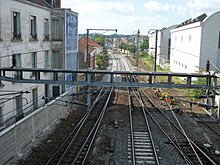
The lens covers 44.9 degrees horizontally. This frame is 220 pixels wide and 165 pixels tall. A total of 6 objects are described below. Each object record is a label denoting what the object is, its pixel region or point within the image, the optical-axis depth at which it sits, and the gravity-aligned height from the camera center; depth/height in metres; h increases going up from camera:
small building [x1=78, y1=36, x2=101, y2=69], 31.11 +0.42
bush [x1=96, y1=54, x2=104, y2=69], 42.89 +0.39
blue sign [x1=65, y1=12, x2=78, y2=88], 20.70 +1.82
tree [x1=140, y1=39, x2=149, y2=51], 93.63 +6.69
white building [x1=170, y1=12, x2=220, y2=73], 26.83 +2.32
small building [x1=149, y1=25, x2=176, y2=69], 49.81 +4.02
